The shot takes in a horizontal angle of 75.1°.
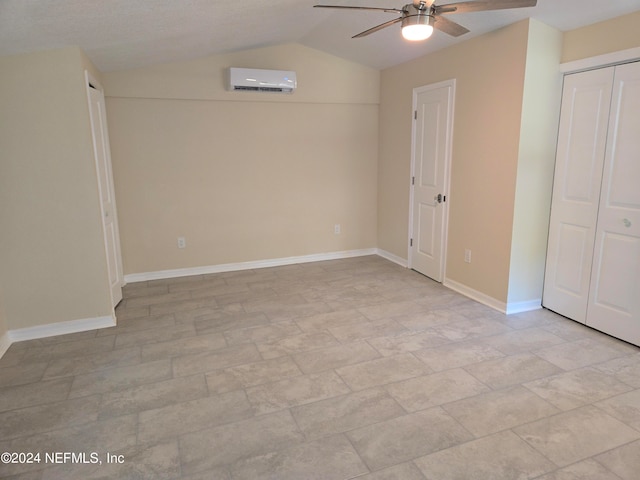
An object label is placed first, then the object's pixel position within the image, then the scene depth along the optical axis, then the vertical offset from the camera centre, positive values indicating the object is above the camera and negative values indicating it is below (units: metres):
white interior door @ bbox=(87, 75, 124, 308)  3.59 -0.26
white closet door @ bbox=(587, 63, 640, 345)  3.00 -0.48
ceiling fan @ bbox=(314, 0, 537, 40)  2.22 +0.81
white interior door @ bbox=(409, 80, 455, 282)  4.32 -0.17
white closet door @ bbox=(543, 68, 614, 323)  3.24 -0.24
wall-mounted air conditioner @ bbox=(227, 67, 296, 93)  4.58 +0.88
